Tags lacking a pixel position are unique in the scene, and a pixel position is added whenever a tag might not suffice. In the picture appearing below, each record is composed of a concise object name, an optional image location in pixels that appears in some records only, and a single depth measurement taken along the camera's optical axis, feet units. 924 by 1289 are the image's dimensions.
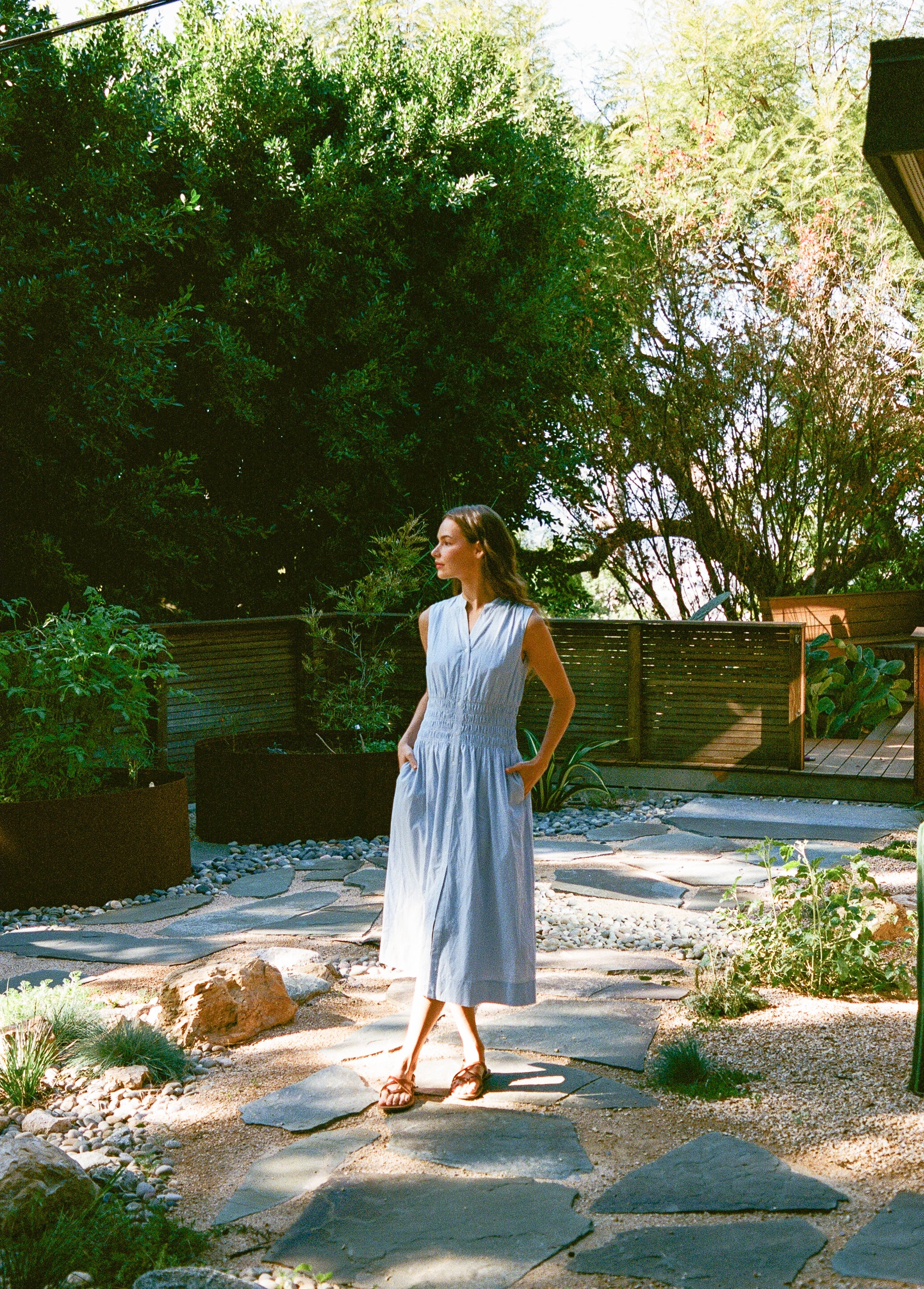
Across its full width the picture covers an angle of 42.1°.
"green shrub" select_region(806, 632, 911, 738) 31.76
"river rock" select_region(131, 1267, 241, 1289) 7.22
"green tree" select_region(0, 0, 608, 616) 25.71
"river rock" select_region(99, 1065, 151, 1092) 11.26
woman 10.76
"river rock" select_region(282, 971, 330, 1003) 13.82
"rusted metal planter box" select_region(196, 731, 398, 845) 22.90
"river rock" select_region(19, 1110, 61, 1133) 10.26
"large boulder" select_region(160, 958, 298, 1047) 12.59
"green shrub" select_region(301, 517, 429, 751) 25.41
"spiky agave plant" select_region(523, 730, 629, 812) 26.48
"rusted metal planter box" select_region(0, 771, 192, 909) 18.60
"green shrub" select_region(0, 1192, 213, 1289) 7.50
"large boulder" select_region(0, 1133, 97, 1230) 8.22
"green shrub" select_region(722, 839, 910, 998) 13.73
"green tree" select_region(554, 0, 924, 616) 36.68
